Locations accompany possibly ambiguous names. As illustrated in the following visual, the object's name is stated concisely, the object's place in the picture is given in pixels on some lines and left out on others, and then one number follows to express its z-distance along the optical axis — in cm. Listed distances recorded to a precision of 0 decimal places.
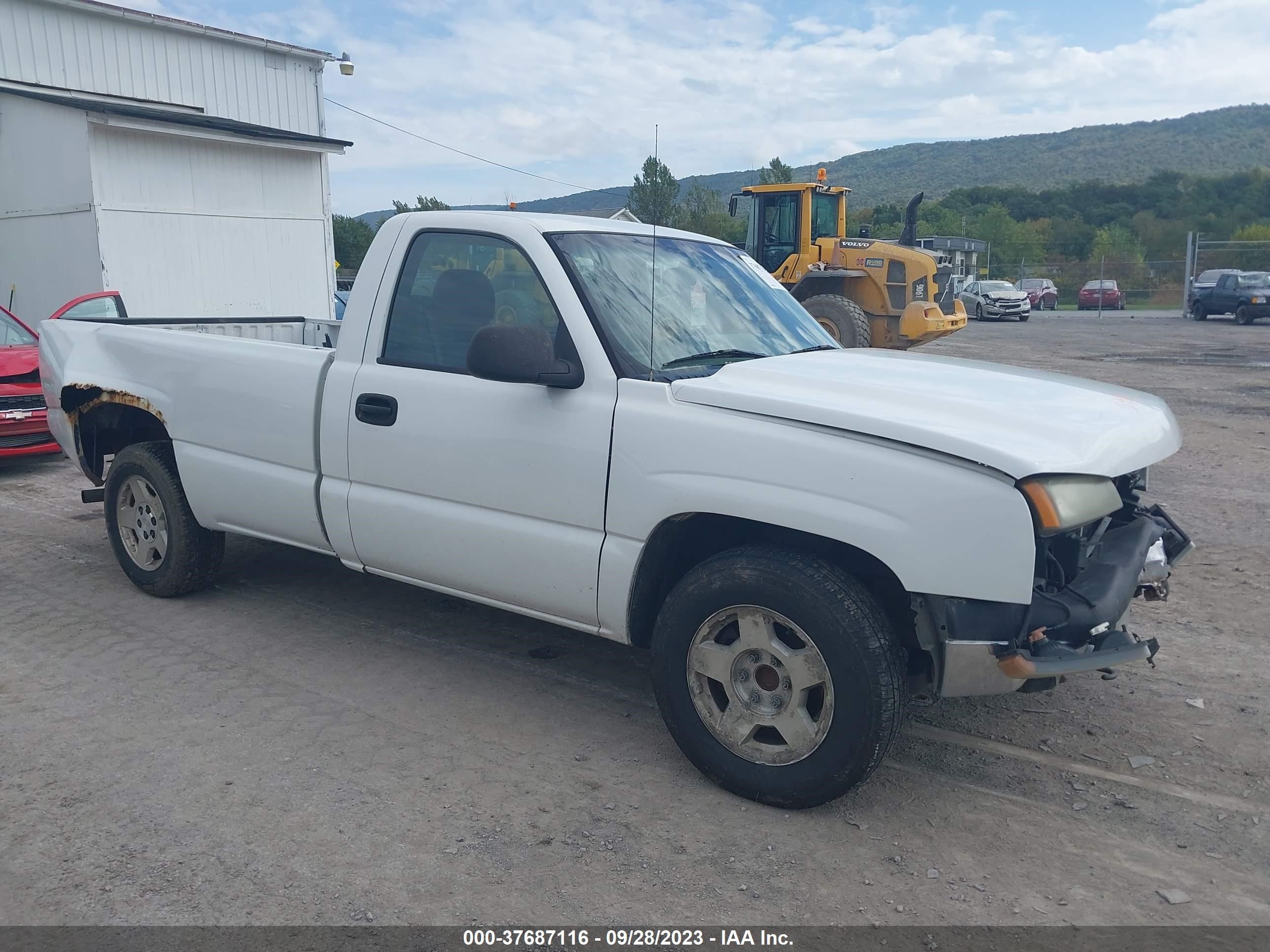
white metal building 1455
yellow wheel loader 1705
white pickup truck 317
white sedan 3650
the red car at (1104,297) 4072
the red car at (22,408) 899
